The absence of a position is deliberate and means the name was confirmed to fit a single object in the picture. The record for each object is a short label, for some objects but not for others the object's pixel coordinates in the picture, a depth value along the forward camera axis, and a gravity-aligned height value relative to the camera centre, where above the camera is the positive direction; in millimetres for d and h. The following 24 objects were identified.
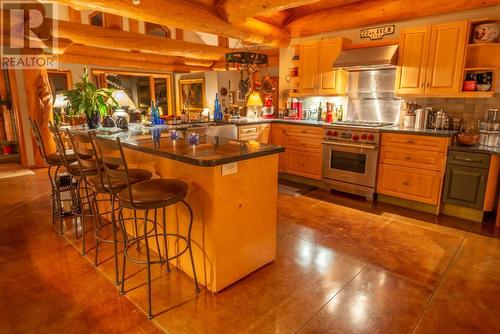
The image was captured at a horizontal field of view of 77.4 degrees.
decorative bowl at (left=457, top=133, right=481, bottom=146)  3531 -289
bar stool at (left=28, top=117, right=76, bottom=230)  2959 -573
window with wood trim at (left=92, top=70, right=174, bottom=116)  10246 +711
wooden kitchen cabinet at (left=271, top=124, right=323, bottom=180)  4754 -593
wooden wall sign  4395 +1135
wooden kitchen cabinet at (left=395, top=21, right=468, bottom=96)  3611 +636
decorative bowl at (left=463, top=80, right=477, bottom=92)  3607 +319
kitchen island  2139 -680
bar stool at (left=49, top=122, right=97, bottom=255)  2691 -558
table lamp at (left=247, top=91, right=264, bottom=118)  4950 +160
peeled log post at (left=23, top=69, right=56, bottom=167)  5965 +164
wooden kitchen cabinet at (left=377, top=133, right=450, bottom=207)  3652 -662
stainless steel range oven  4117 -632
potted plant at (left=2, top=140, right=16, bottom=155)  6840 -911
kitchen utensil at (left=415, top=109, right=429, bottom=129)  4012 -74
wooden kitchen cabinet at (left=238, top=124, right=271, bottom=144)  4988 -369
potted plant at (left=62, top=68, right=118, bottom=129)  3422 +69
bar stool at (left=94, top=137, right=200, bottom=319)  1924 -551
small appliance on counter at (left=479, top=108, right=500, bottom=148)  3496 -185
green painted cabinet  3398 -727
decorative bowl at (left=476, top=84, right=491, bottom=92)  3561 +295
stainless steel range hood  4038 +703
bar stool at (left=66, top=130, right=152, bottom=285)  2284 -536
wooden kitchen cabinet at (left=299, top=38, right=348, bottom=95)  4738 +637
